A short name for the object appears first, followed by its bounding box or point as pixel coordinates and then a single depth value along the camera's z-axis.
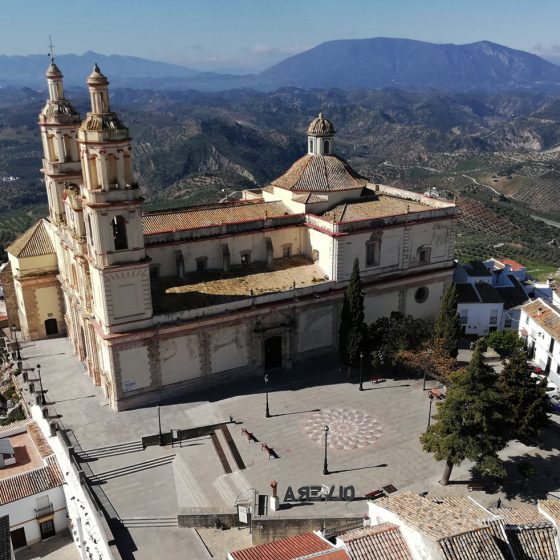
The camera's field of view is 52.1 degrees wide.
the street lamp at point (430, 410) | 30.99
